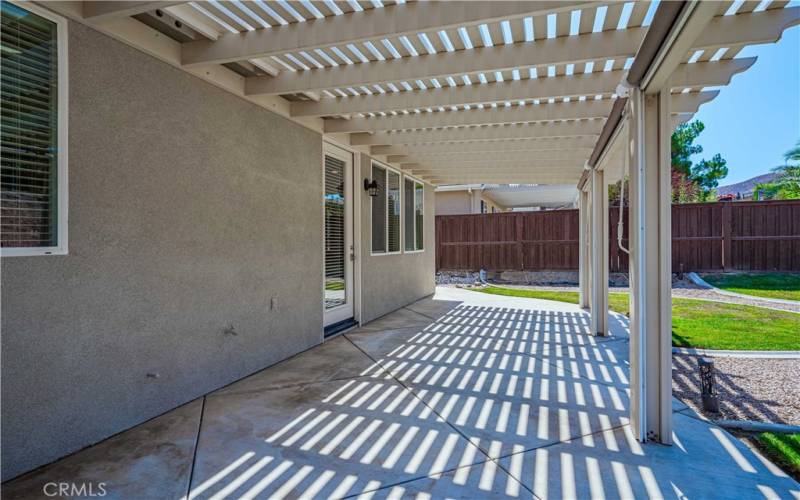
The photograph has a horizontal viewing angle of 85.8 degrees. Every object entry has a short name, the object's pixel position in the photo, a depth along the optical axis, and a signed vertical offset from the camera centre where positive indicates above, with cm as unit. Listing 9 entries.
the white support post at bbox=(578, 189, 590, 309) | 748 +1
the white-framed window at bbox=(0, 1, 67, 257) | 244 +72
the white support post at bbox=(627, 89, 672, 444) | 282 -10
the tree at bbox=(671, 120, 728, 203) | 1894 +365
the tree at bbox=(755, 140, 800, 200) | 1461 +247
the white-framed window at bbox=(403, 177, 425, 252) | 903 +80
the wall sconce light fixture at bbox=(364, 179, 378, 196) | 694 +103
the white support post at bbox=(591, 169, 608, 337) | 575 -6
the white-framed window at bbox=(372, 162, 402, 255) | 746 +71
